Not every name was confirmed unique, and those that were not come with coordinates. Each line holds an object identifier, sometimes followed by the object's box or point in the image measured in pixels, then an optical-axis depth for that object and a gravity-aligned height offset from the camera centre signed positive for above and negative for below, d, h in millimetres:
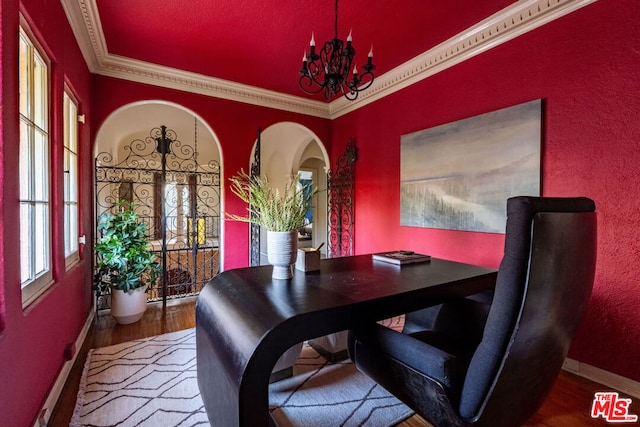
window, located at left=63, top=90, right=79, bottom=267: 2332 +237
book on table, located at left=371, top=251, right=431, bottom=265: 1947 -337
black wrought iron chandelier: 1863 +952
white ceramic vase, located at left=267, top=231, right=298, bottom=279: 1448 -213
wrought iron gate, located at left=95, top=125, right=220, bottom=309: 3439 -429
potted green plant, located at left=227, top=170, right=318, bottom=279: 1459 -61
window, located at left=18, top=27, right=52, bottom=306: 1536 +199
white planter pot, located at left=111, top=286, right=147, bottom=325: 2910 -973
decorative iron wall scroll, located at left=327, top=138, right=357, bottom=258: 4328 +69
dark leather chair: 865 -423
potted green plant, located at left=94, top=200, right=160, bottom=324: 2908 -555
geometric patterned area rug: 1642 -1169
